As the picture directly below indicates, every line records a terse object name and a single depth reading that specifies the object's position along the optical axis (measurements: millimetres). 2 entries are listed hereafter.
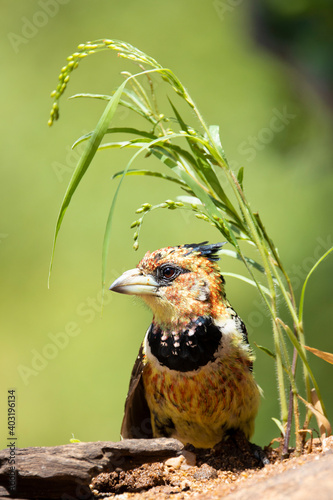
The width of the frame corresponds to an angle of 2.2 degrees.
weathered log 3808
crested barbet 3859
